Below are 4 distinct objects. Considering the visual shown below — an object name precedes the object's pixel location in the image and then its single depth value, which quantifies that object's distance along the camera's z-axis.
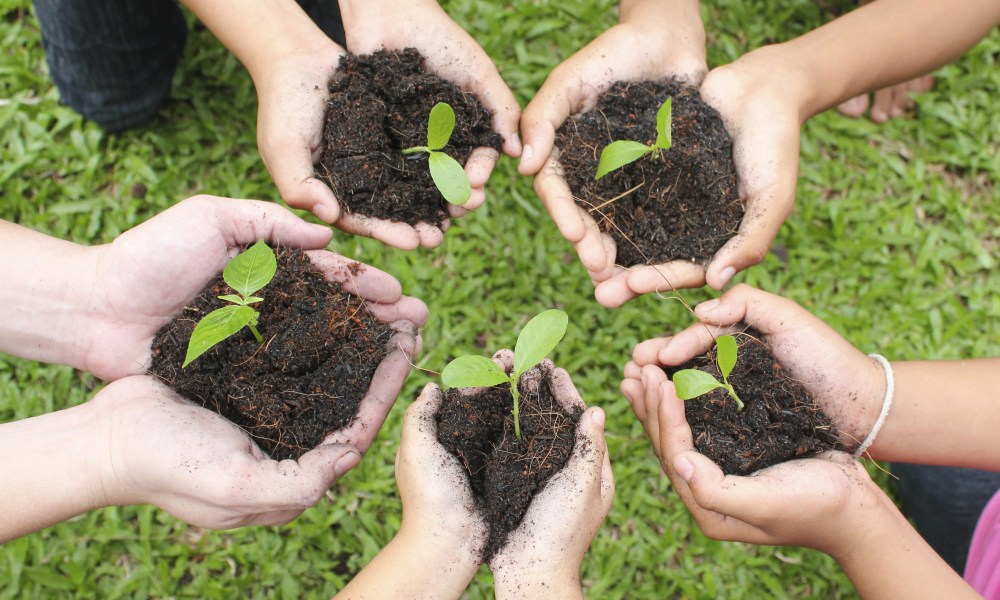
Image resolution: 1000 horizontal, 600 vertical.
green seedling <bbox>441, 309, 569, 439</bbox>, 0.60
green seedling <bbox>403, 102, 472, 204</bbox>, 0.66
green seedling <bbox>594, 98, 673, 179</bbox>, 0.66
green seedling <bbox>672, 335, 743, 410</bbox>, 0.62
